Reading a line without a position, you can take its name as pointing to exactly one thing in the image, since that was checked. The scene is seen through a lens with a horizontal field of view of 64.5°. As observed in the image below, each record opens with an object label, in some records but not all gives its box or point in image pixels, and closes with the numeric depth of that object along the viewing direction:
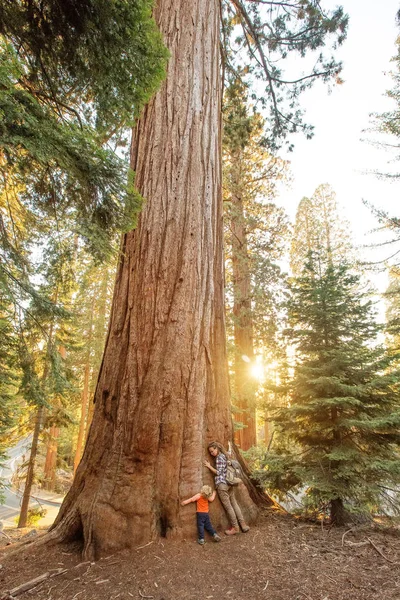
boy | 3.16
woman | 3.42
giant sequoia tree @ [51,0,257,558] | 3.16
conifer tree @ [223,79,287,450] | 8.42
